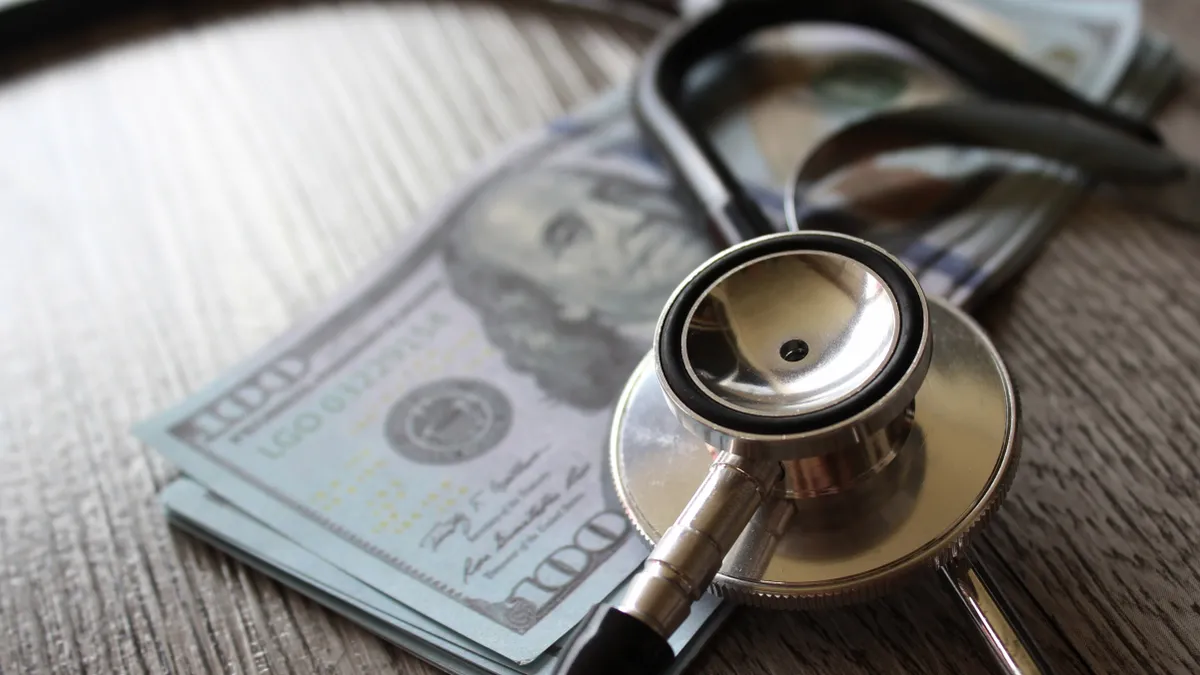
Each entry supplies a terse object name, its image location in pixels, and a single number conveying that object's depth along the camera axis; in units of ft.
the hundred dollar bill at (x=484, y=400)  1.37
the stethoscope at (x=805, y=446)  1.05
